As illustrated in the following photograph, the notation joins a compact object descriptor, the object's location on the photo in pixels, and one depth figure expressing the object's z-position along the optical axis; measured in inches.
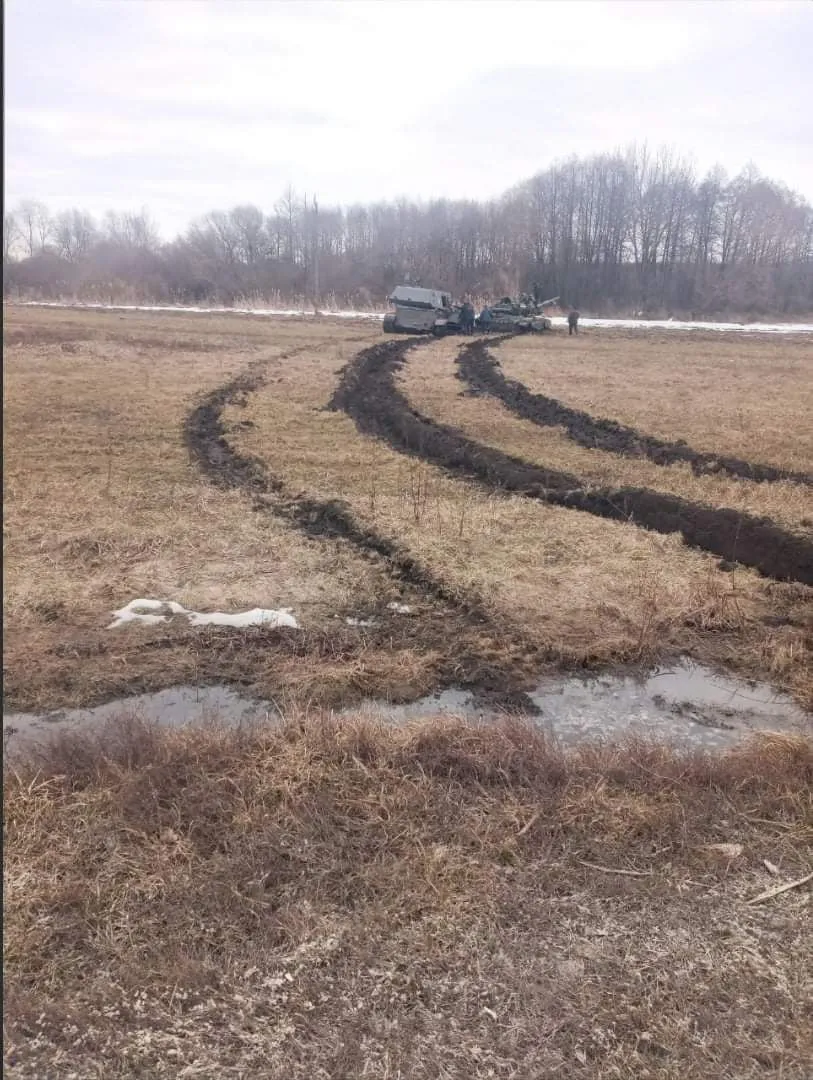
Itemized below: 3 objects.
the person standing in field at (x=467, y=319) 1317.7
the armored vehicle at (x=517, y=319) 1386.6
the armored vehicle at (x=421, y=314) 1261.1
